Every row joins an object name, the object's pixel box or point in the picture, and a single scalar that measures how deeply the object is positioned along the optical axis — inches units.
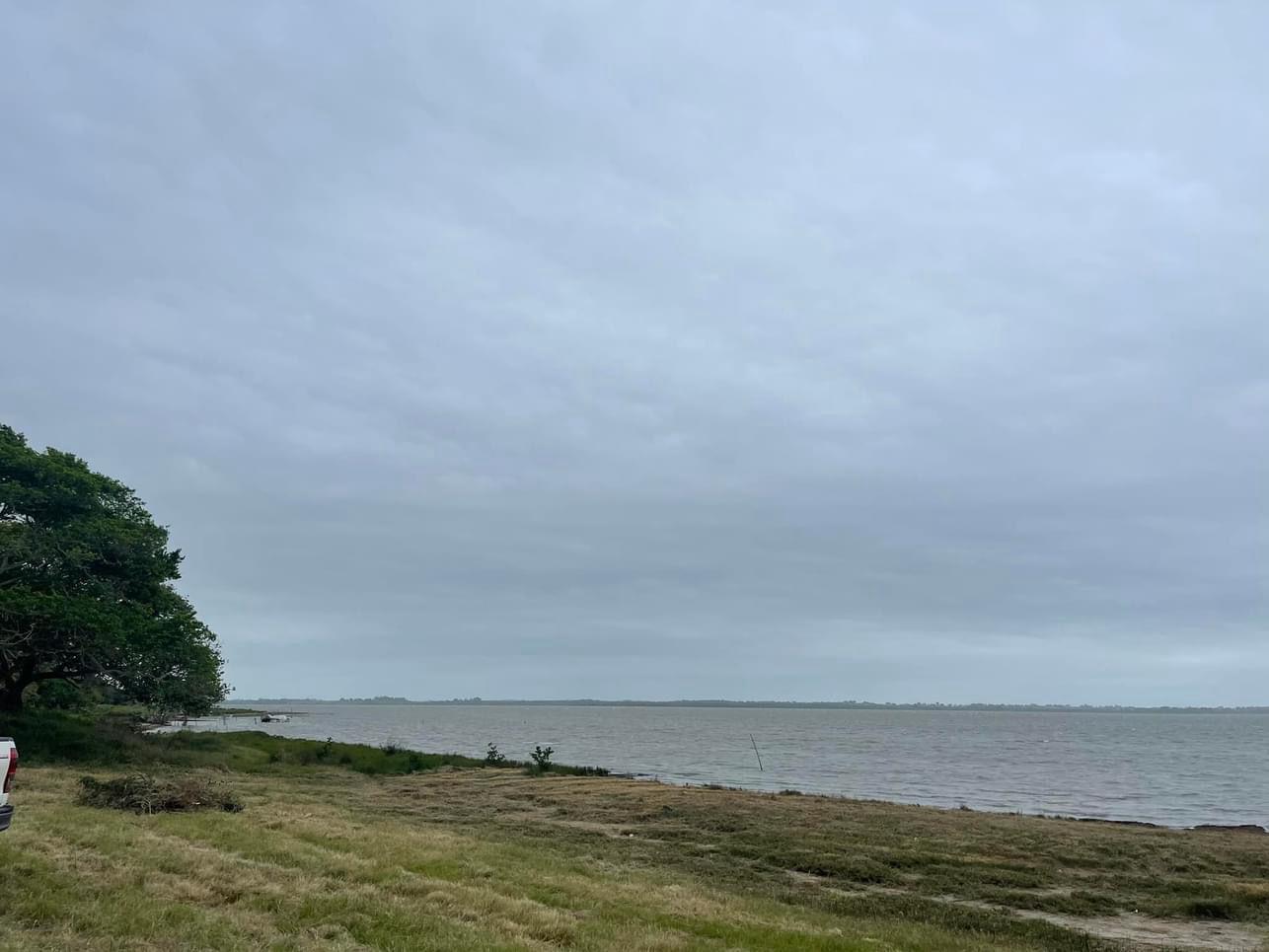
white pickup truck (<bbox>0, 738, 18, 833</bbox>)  375.6
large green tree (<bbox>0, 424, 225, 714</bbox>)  1149.7
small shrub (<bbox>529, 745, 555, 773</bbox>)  1839.3
